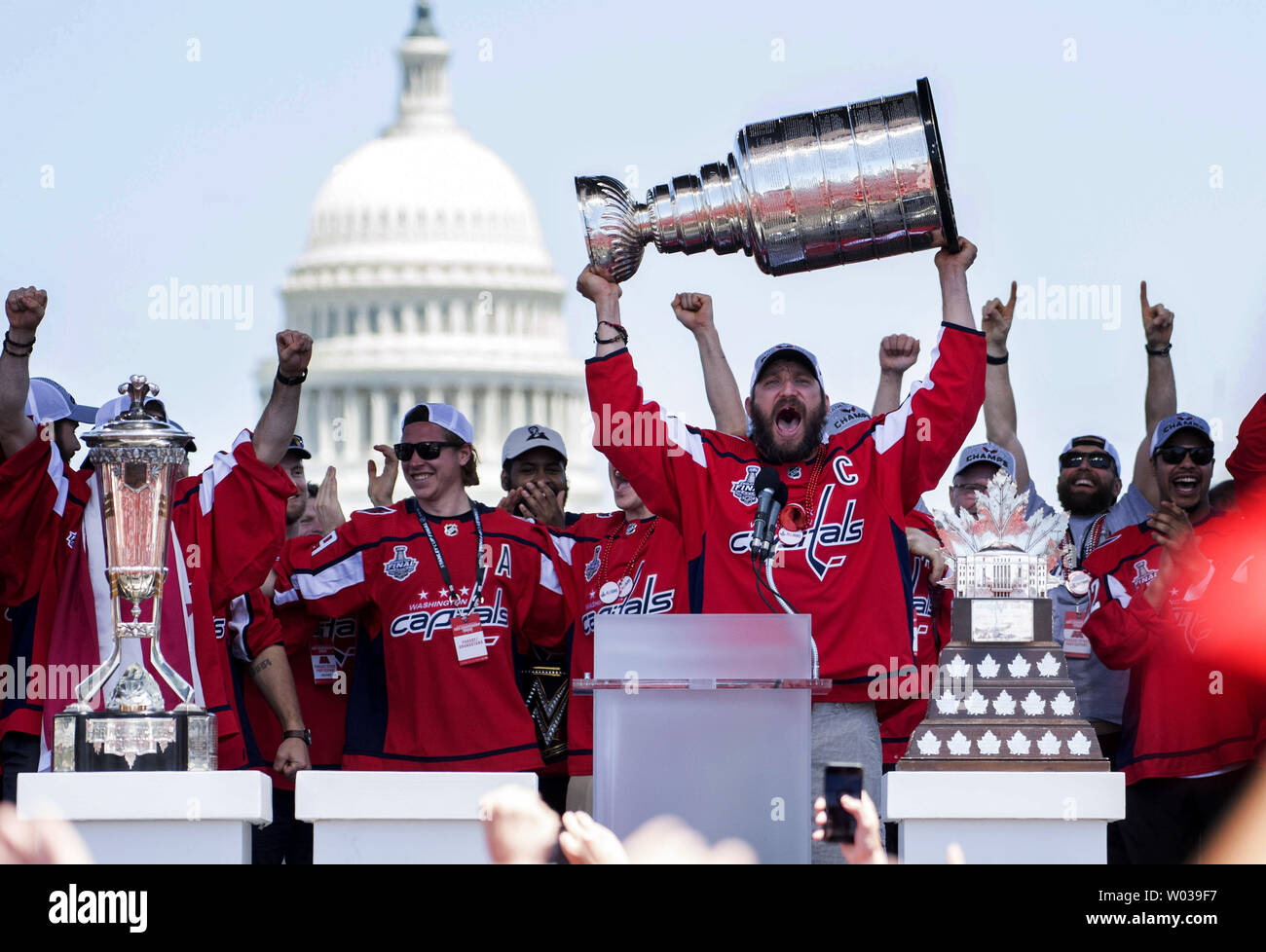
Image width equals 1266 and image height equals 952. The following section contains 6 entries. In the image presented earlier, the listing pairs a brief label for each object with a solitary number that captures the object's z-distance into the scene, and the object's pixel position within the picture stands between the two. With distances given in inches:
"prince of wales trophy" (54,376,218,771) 335.3
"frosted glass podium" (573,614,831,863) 319.0
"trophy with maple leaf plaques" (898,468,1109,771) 344.2
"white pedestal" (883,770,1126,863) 323.0
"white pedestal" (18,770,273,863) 318.3
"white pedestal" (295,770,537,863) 330.6
